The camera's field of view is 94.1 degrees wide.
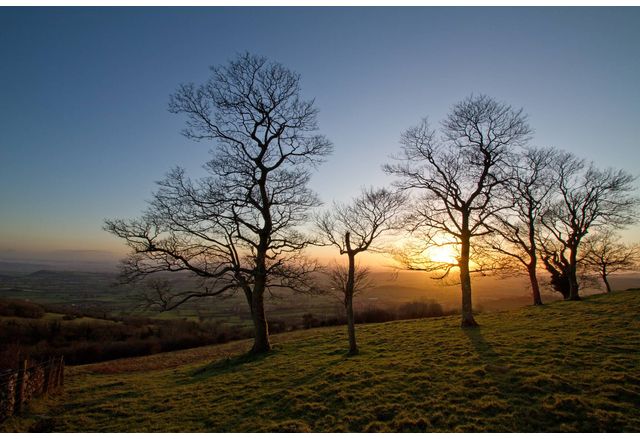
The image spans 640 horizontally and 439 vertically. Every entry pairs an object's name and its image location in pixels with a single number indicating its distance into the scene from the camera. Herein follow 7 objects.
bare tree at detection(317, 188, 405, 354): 17.97
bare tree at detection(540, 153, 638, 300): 27.92
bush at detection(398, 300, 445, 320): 42.72
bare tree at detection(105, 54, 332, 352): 18.75
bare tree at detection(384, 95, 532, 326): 21.38
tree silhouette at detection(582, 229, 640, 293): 36.41
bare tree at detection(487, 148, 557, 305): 28.41
